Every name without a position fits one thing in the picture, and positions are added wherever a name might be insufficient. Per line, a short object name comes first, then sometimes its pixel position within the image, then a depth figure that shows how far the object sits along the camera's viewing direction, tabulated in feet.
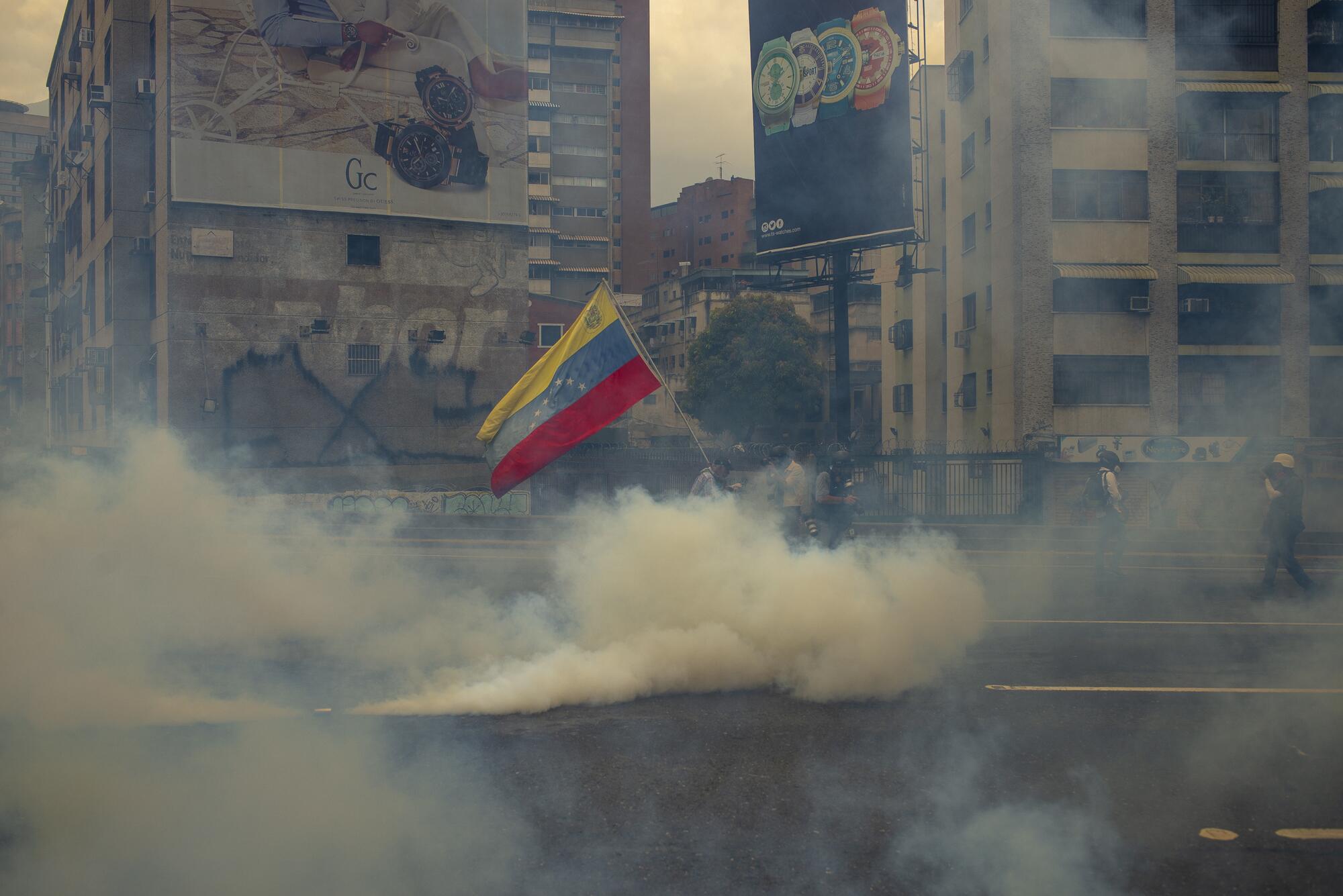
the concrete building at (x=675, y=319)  174.40
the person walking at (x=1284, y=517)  32.63
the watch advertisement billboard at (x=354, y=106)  78.59
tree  151.94
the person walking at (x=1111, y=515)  36.14
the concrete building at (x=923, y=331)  90.58
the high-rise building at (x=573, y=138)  200.75
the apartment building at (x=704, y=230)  250.37
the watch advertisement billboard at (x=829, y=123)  64.90
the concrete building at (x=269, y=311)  80.28
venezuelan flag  25.14
